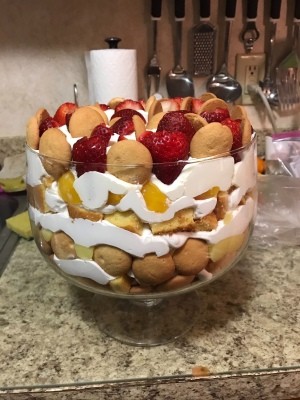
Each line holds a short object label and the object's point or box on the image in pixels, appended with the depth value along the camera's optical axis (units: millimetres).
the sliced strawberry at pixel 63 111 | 600
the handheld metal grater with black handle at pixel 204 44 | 1004
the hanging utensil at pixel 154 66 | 985
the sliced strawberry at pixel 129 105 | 642
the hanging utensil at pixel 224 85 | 1067
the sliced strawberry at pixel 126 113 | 581
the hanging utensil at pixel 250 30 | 1001
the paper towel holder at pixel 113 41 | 941
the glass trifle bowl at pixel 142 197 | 456
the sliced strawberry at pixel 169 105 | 632
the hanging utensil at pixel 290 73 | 1060
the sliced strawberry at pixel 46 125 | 558
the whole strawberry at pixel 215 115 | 547
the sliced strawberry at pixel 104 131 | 494
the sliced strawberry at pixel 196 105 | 611
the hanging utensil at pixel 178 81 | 1054
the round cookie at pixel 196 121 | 517
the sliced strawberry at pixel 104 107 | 664
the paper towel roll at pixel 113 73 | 938
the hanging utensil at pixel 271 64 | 1008
